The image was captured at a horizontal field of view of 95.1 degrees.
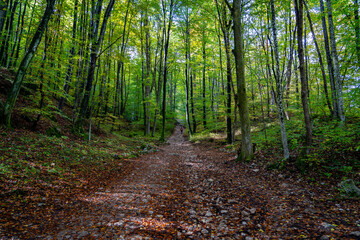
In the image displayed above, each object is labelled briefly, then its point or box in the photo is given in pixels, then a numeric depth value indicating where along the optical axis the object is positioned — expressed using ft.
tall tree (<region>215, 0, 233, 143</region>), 38.50
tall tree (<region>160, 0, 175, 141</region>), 54.60
